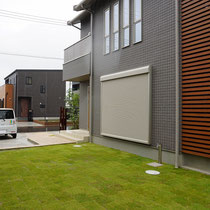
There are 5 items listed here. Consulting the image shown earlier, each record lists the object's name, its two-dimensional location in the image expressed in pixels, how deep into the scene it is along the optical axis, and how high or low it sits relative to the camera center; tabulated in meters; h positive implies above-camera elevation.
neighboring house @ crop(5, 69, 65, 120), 28.36 +2.03
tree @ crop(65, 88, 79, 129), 13.30 +0.10
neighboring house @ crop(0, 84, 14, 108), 29.07 +1.63
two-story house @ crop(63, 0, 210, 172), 4.95 +0.91
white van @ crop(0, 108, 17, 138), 10.51 -0.74
